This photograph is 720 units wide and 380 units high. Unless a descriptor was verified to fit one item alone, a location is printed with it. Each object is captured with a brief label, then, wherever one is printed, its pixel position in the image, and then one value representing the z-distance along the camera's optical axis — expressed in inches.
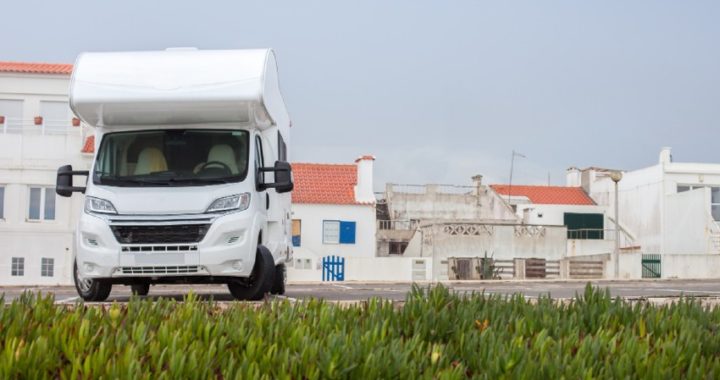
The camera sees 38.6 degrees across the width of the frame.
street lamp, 1590.8
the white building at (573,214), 2691.9
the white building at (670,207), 2358.5
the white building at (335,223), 2381.9
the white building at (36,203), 1809.8
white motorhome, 517.7
